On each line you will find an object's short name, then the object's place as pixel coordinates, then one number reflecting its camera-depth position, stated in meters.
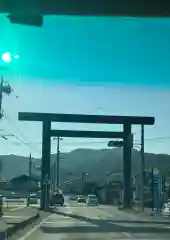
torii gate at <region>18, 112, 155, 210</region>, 67.56
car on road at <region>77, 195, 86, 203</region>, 107.00
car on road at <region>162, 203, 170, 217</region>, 55.25
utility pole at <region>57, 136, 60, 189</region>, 106.94
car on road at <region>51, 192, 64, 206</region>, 80.46
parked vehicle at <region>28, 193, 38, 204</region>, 94.16
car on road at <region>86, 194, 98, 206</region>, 87.77
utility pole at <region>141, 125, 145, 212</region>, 57.06
